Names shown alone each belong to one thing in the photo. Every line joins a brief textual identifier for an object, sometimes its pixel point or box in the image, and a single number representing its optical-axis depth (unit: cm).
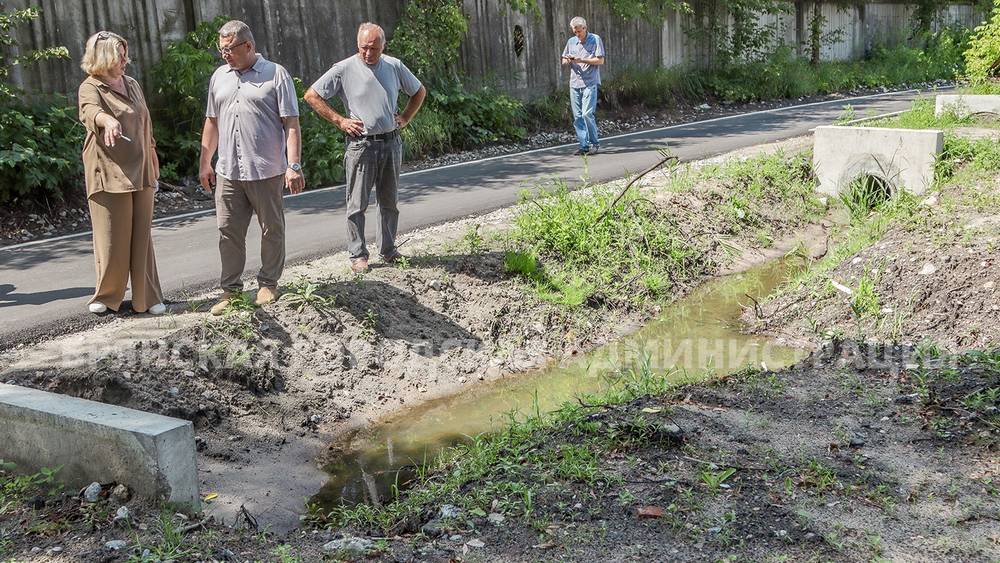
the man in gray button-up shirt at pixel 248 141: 614
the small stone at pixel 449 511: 419
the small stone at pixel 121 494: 416
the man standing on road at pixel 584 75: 1309
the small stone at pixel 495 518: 406
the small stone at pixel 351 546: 382
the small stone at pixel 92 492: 418
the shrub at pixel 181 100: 1183
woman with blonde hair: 617
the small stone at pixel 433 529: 403
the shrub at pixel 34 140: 974
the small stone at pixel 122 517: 402
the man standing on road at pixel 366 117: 698
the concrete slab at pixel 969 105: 1259
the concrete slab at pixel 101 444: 414
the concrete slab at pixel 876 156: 991
